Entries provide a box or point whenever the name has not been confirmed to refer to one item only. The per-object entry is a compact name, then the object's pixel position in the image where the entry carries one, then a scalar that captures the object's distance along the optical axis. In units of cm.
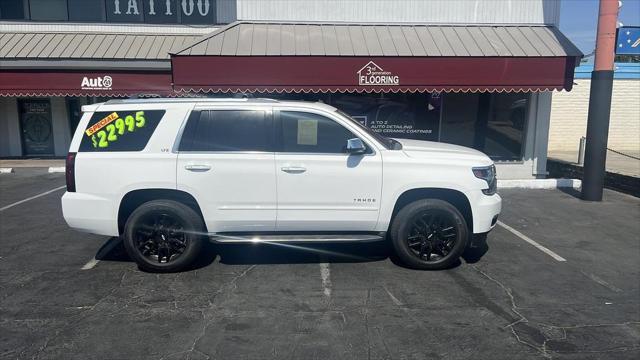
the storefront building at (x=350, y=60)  1075
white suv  566
